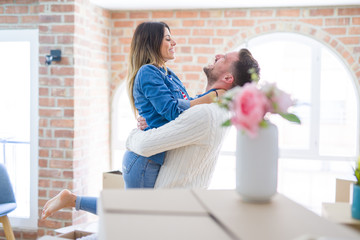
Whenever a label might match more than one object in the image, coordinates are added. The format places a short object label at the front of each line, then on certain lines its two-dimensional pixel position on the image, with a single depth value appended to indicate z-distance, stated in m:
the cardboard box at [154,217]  0.98
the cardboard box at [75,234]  2.49
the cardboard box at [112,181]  3.64
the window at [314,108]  4.26
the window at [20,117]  3.89
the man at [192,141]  1.87
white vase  1.24
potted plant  1.26
